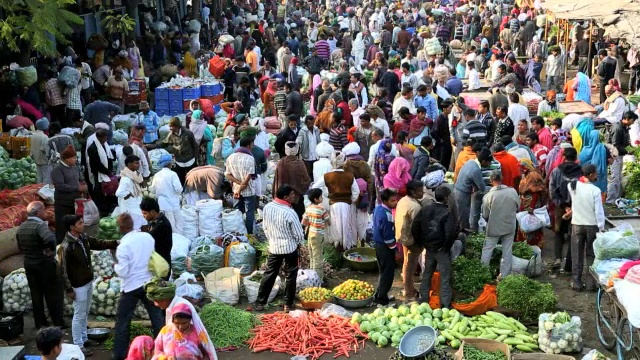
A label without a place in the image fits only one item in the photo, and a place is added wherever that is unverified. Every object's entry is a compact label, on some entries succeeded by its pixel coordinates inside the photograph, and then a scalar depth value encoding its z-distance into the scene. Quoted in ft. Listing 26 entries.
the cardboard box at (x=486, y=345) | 27.02
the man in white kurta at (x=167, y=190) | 35.29
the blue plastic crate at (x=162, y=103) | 59.62
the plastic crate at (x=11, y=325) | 28.78
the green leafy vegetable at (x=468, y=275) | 31.09
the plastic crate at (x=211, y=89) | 60.70
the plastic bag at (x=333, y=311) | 30.37
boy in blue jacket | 30.71
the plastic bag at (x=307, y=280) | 32.60
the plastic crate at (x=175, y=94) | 59.21
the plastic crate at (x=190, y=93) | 59.26
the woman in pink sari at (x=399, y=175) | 36.29
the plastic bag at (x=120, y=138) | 48.72
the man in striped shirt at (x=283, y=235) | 30.22
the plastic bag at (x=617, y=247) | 28.14
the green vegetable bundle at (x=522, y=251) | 34.30
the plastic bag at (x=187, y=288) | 30.42
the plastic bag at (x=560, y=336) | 27.61
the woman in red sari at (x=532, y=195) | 36.09
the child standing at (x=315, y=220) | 31.68
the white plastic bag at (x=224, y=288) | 31.96
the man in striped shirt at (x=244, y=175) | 37.09
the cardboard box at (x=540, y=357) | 26.35
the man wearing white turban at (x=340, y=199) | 35.35
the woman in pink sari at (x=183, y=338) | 21.09
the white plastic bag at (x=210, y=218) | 36.47
